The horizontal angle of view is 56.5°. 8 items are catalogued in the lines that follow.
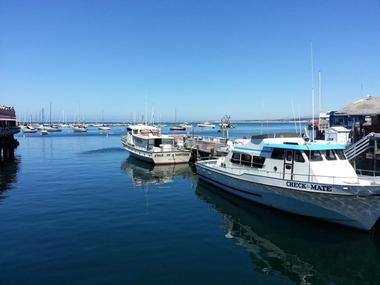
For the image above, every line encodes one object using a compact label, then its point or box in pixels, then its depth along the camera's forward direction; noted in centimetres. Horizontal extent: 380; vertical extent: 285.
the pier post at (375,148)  2240
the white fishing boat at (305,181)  1582
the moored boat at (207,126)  18124
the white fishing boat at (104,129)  15290
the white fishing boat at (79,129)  14790
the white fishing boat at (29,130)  13638
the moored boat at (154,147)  4012
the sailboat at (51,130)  14632
